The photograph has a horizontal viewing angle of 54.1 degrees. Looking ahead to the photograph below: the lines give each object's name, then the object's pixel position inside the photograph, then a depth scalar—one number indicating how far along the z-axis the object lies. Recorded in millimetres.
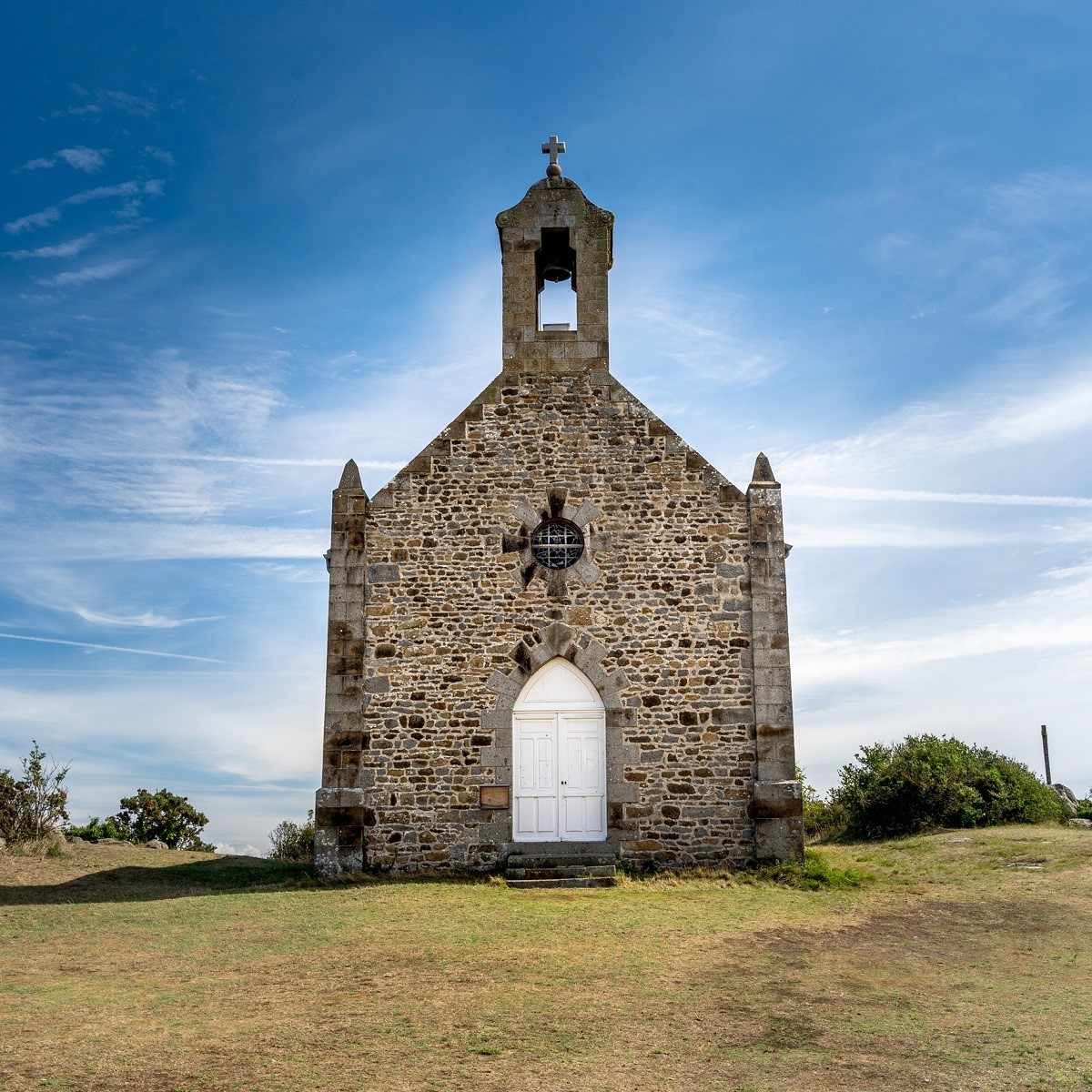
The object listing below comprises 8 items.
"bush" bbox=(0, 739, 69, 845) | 17625
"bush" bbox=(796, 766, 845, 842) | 20891
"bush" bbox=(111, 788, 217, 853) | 21469
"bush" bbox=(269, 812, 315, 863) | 19875
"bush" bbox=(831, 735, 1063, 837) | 18953
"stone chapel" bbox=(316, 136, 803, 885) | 14523
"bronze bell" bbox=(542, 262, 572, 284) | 17234
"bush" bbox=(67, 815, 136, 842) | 20906
